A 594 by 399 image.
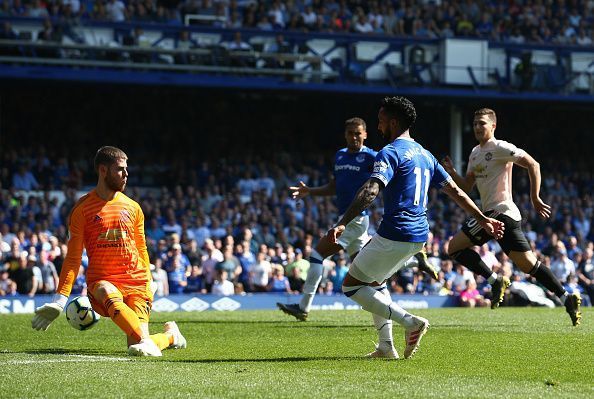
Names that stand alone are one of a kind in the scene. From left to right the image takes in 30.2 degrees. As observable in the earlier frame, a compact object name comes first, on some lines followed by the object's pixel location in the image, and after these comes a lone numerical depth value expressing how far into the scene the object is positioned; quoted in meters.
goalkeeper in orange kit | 9.29
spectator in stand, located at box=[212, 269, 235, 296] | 22.12
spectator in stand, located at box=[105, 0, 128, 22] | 29.25
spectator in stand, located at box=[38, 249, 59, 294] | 20.89
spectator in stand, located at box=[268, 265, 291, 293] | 22.84
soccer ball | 9.34
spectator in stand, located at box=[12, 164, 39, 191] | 27.38
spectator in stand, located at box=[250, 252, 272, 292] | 22.83
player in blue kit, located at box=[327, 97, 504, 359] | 9.03
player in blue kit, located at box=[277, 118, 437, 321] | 13.64
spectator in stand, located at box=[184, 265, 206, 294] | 22.48
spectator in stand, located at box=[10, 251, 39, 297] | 20.64
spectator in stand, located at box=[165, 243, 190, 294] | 22.25
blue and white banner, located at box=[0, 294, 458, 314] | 19.39
